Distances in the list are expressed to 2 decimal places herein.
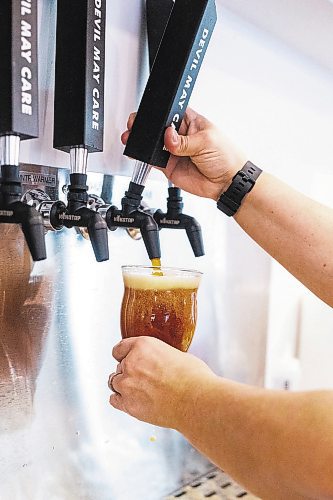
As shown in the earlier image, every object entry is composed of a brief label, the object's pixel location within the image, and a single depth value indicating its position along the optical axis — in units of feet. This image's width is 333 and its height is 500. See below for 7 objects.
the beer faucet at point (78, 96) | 2.82
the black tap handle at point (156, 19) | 3.61
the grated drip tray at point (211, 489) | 4.04
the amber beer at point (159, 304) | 2.76
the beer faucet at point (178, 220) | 3.42
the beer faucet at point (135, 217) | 2.92
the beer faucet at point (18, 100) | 2.44
